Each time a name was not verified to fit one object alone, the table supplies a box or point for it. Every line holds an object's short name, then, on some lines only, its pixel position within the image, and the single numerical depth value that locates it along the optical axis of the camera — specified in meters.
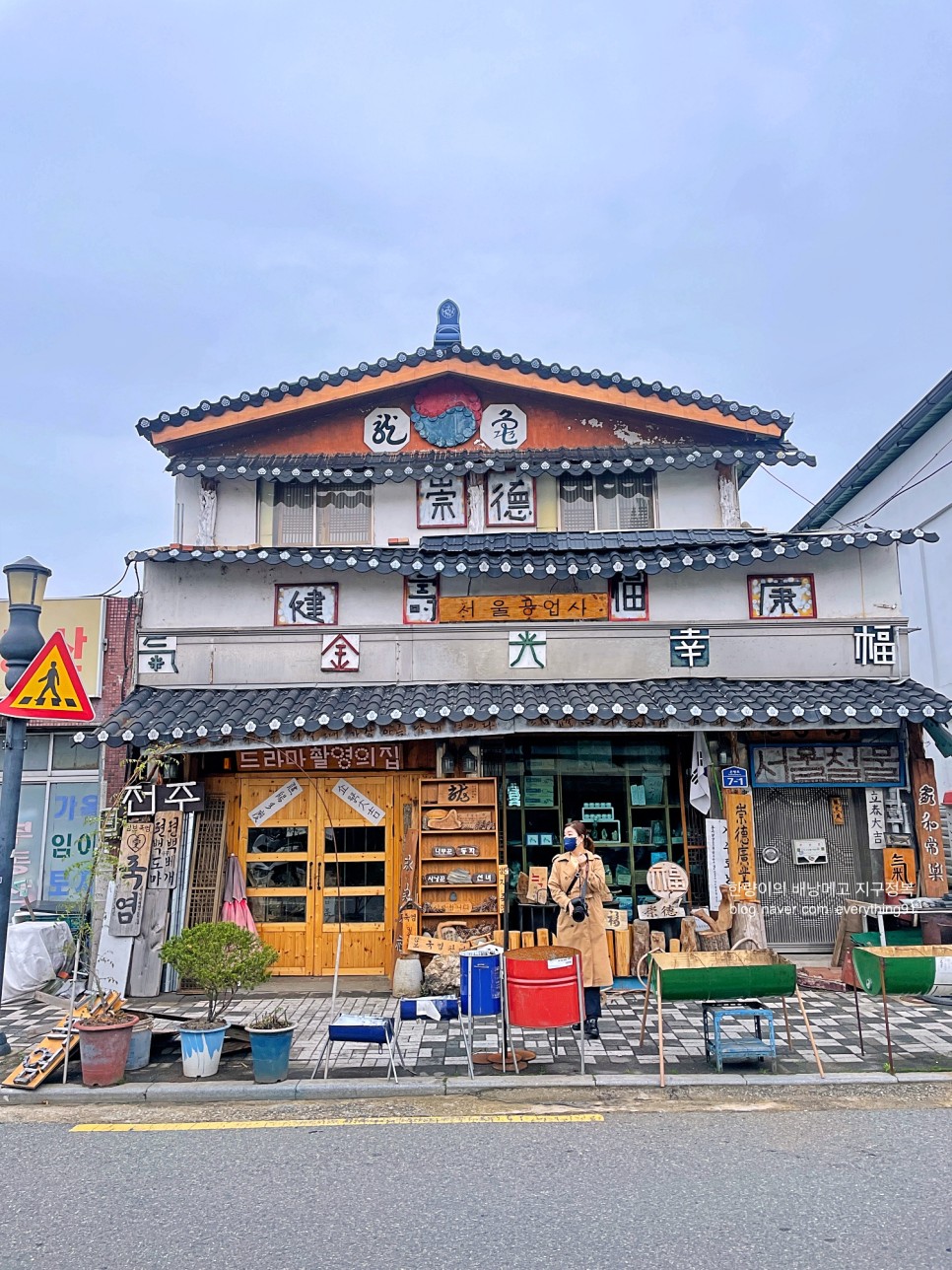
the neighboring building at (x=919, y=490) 18.82
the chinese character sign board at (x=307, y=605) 13.35
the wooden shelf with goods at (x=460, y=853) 12.02
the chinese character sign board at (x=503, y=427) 15.04
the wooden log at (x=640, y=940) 12.17
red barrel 8.12
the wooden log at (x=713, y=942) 11.95
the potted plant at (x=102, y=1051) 8.23
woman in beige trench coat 9.26
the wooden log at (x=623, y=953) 12.23
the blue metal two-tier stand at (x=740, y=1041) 8.38
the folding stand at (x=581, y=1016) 8.29
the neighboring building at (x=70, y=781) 13.64
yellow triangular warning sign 9.40
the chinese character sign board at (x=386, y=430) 15.05
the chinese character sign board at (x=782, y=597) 13.27
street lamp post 9.42
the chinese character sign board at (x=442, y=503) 14.58
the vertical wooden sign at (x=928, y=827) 12.33
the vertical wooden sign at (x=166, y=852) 11.91
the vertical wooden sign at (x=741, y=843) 12.33
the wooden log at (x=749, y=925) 11.98
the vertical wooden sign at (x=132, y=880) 11.69
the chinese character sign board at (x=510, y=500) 14.55
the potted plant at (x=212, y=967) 8.38
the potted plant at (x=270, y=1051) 8.20
